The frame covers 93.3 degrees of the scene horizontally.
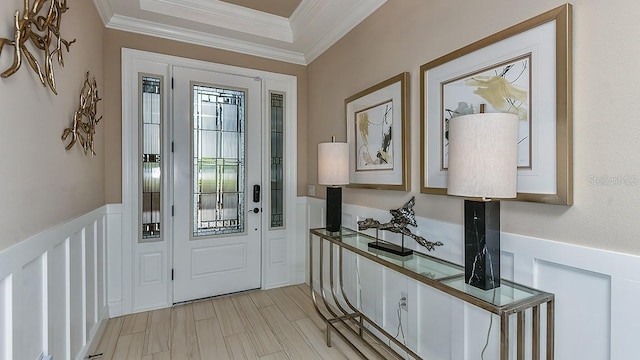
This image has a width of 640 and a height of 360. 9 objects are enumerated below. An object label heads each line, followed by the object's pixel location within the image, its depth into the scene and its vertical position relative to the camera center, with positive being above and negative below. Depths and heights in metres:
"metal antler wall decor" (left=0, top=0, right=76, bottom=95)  1.10 +0.60
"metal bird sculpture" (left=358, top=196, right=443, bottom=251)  1.86 -0.26
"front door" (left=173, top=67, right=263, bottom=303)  3.04 -0.05
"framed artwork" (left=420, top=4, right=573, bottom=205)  1.22 +0.42
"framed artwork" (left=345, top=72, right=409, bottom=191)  2.06 +0.33
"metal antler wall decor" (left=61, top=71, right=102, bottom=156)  1.80 +0.39
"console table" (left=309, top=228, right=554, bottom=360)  1.15 -0.48
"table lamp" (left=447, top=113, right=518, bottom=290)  1.16 +0.01
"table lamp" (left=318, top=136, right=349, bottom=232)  2.32 +0.06
